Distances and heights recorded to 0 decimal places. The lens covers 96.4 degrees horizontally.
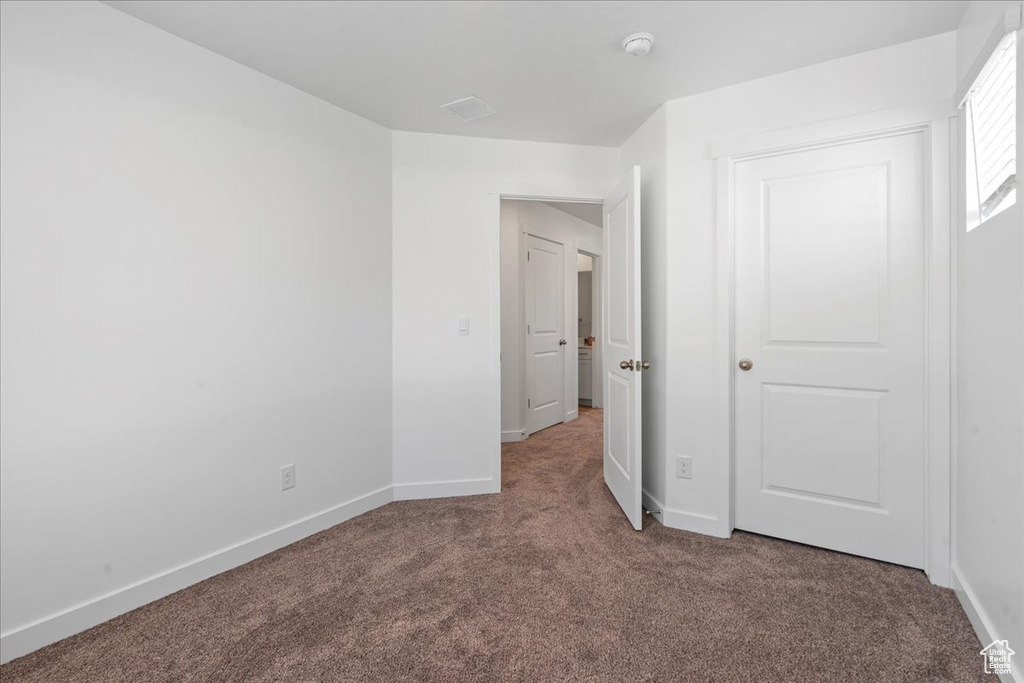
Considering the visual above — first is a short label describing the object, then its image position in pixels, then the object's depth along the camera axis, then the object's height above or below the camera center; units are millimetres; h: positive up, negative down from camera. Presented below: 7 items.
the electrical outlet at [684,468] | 2512 -725
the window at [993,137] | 1438 +687
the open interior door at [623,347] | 2494 -65
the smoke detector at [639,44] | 1934 +1257
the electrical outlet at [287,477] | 2387 -727
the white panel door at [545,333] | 4754 +45
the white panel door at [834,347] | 2031 -53
